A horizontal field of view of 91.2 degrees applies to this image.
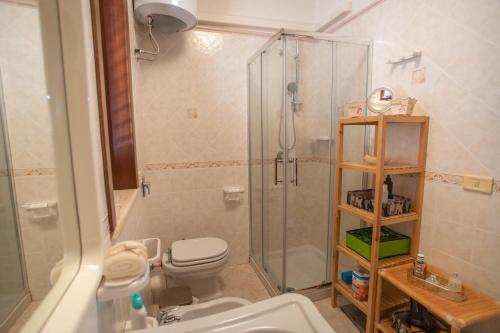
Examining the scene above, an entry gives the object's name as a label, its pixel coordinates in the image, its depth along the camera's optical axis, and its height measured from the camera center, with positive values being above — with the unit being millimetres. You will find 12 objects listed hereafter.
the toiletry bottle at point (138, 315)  777 -554
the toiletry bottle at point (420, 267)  1310 -683
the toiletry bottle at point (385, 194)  1490 -334
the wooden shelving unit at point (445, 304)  1025 -745
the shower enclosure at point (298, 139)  1867 +8
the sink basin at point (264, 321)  720 -549
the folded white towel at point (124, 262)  636 -323
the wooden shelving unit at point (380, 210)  1362 -435
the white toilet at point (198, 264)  1781 -906
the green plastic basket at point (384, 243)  1492 -647
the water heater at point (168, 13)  1594 +882
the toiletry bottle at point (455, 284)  1172 -694
